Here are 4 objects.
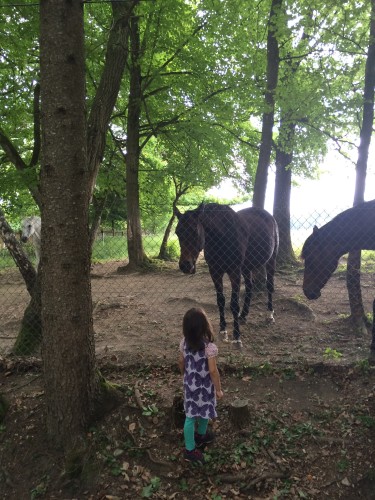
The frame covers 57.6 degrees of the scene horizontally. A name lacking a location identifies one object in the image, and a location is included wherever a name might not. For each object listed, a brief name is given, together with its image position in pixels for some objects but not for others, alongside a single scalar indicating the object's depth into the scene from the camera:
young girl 2.92
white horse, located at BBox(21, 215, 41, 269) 11.38
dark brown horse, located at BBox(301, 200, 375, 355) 4.72
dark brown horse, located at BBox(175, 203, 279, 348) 4.91
